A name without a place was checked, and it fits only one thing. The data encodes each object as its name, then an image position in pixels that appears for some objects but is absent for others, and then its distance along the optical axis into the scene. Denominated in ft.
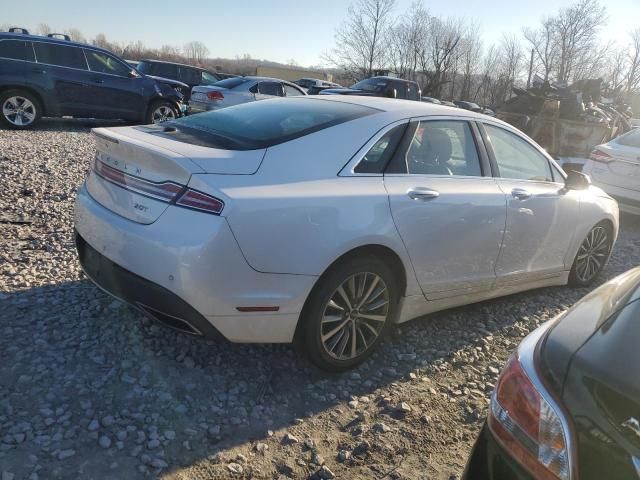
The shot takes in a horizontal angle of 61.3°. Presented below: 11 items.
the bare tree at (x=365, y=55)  142.10
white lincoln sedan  8.39
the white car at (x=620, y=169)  24.20
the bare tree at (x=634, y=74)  178.81
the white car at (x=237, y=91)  42.32
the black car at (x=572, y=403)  4.29
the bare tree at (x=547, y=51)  169.37
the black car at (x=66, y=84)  32.42
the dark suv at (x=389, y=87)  53.78
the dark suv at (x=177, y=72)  61.41
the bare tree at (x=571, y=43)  160.97
